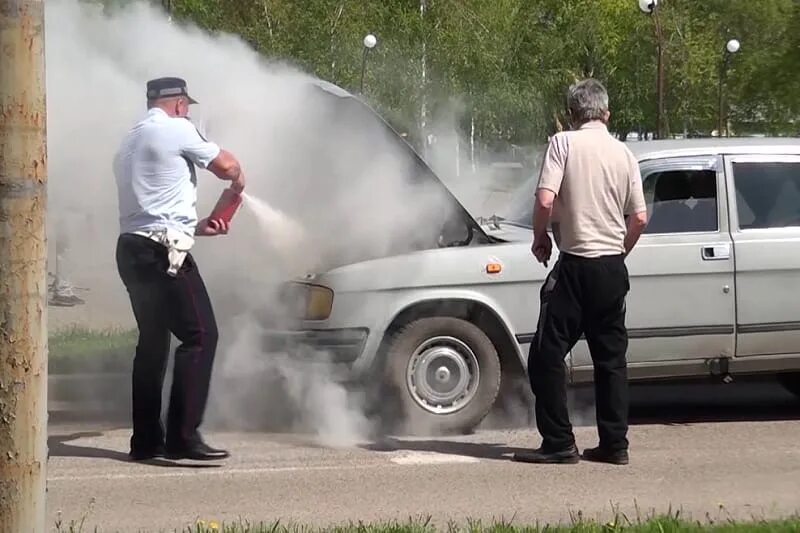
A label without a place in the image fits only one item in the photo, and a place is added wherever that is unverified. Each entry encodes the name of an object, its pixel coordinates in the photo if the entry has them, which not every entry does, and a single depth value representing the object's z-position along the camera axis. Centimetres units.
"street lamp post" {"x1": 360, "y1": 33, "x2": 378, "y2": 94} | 4025
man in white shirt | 1292
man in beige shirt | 1271
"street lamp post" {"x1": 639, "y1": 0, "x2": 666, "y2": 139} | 5134
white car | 1448
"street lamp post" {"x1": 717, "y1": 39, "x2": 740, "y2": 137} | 5856
